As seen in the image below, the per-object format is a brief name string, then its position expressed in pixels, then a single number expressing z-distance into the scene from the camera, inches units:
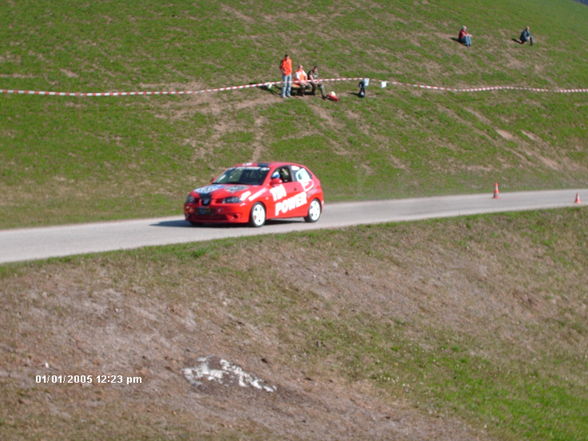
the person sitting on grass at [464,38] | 2105.1
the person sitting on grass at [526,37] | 2305.6
